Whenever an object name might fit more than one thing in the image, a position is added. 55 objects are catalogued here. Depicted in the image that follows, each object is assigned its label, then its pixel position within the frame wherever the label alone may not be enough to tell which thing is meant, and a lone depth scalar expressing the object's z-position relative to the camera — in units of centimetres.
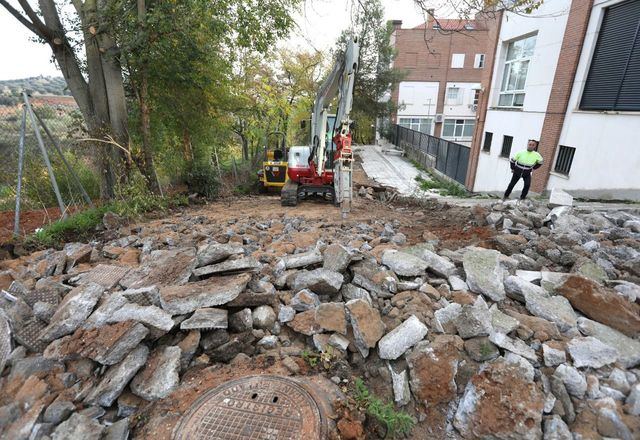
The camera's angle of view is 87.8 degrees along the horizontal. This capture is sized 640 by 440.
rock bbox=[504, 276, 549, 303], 303
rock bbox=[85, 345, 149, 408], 224
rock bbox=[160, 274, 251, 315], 270
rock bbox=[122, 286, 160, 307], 273
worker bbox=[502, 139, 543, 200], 734
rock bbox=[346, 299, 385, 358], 263
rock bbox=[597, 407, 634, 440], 204
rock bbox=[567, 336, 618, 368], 241
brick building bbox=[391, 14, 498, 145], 2511
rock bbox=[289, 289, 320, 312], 296
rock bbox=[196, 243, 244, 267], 328
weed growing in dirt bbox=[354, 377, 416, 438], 220
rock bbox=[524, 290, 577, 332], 276
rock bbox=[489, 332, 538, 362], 248
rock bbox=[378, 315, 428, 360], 255
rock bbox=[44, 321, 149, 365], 234
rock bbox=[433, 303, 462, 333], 274
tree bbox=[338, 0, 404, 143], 1891
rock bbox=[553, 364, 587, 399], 228
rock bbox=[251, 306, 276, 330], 284
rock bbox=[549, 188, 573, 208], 542
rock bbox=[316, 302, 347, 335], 277
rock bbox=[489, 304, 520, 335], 265
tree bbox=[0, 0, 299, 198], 625
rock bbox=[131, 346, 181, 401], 232
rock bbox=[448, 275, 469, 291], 314
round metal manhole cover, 212
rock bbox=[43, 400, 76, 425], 209
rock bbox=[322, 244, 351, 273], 329
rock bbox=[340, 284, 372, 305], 303
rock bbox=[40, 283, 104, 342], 253
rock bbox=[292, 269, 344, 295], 308
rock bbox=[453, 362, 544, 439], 216
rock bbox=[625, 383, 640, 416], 213
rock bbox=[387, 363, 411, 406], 241
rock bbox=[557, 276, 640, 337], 270
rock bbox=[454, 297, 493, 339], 261
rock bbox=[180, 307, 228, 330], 260
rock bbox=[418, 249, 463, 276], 333
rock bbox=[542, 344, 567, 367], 243
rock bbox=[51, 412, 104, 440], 197
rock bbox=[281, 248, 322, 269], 349
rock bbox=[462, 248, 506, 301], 306
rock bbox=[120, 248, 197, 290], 311
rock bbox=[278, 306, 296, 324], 288
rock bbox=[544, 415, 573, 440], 211
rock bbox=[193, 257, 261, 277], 311
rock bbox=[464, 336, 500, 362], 251
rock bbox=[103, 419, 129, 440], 203
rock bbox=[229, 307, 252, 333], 277
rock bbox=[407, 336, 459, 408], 241
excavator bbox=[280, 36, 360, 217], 645
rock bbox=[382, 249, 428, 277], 330
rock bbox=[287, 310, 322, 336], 280
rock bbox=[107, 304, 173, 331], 250
